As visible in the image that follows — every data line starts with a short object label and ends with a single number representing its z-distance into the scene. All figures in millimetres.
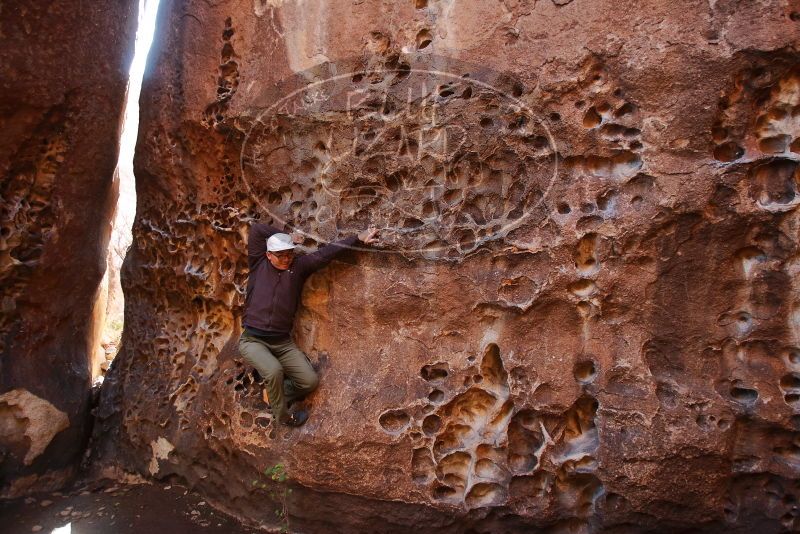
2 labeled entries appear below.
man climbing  3477
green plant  3465
